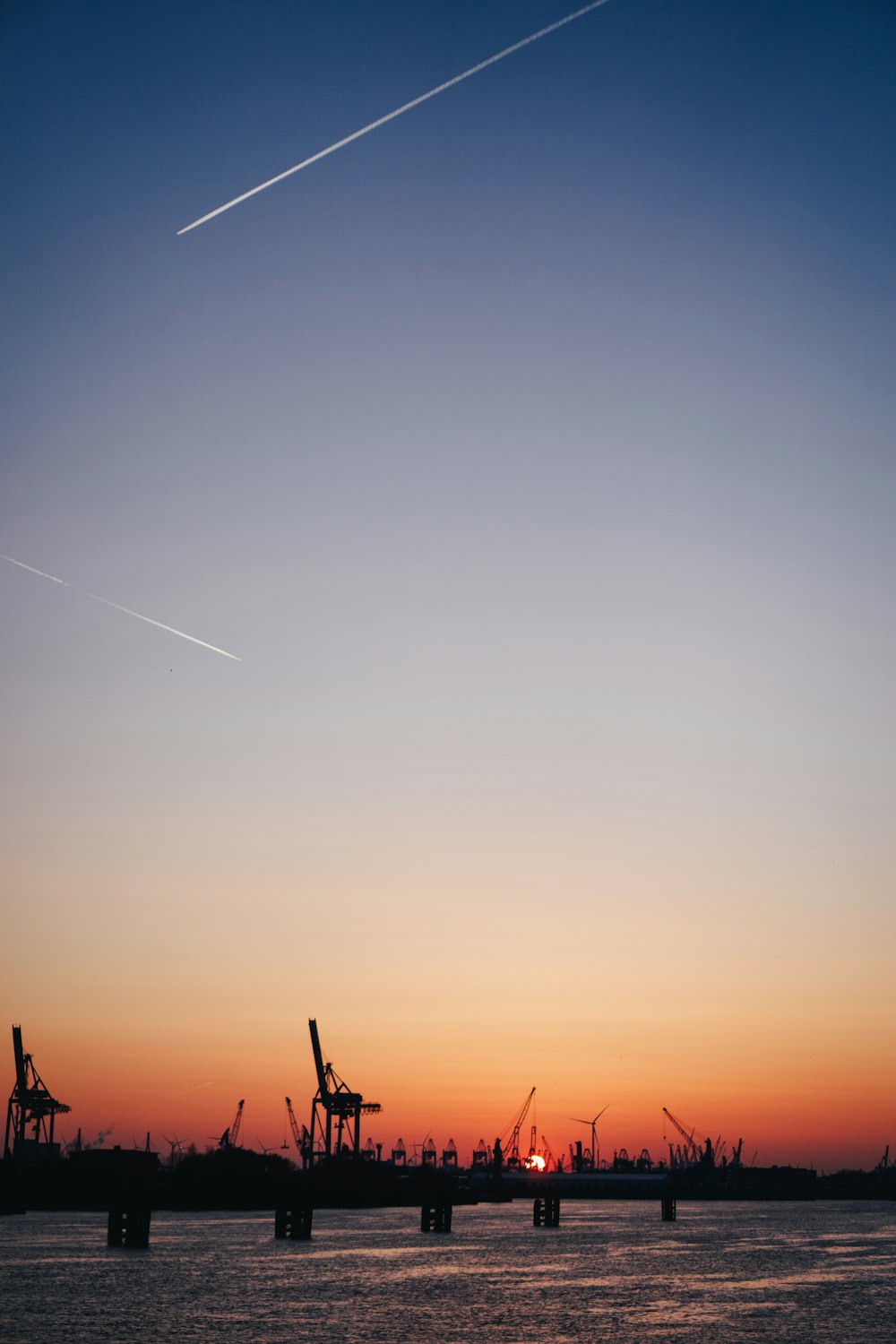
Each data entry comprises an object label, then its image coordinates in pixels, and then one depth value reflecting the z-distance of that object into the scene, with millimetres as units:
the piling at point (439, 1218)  141088
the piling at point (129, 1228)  112750
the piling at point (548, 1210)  169375
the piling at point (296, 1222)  132875
